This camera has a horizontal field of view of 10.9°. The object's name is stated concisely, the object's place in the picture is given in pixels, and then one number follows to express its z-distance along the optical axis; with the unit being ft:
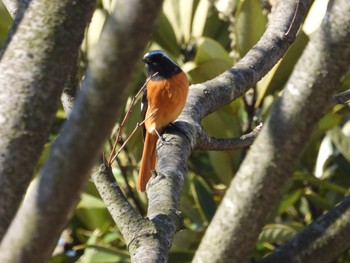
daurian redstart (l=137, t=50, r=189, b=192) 25.50
